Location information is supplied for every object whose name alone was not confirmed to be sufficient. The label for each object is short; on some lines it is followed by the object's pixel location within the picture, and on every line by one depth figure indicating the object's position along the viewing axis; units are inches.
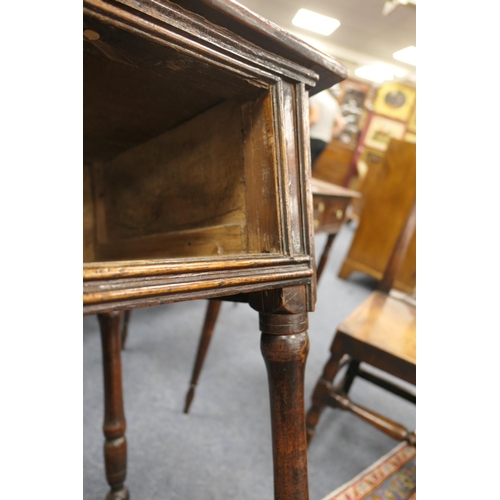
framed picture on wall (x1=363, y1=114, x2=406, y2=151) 177.0
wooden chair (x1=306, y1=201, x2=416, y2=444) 36.1
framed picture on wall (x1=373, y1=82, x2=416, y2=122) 130.5
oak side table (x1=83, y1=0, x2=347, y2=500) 14.1
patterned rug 39.7
